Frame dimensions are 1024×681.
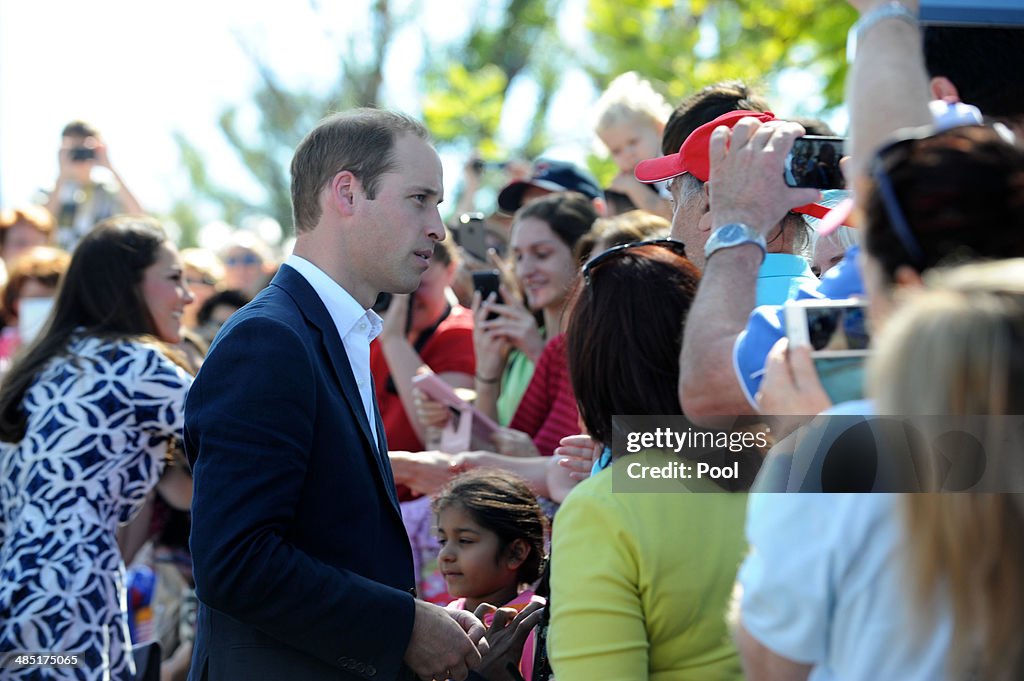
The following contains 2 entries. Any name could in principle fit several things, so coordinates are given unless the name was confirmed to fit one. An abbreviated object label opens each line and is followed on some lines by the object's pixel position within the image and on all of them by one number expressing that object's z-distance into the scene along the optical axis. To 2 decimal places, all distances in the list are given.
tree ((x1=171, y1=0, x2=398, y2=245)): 19.97
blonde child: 5.40
